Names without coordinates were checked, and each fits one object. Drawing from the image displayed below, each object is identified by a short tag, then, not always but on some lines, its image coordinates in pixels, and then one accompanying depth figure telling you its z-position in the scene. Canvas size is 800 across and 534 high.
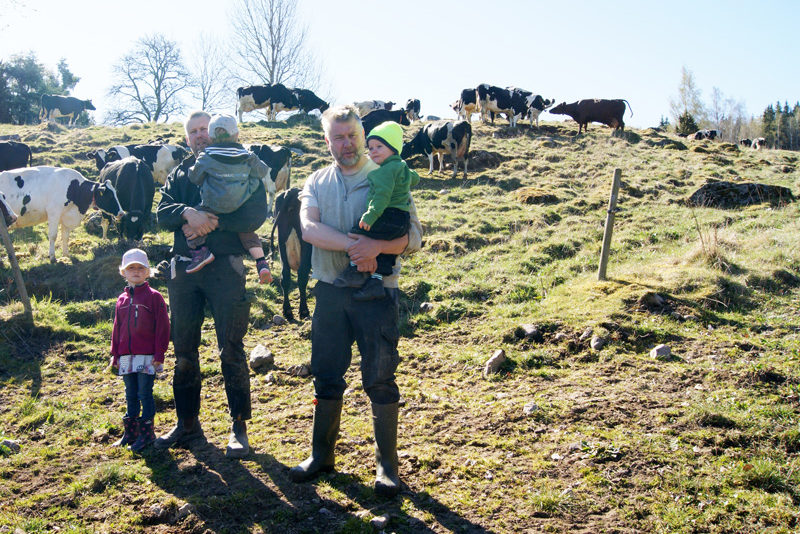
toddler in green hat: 3.12
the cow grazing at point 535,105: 25.12
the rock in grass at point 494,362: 5.41
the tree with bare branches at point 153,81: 38.28
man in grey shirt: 3.23
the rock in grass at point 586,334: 5.81
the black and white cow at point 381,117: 21.52
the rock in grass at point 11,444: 4.15
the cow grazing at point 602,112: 24.69
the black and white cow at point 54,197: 10.20
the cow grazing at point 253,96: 27.81
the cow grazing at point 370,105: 29.02
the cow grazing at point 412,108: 31.98
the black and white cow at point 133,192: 10.72
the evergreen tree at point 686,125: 31.40
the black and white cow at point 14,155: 13.89
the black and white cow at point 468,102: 26.78
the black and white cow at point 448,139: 16.88
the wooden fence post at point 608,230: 7.30
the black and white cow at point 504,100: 25.23
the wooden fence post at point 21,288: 6.87
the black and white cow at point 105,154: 15.05
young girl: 4.09
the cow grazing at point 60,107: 33.53
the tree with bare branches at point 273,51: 36.66
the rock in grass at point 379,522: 3.02
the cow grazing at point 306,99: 29.11
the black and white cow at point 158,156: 14.75
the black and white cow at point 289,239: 7.34
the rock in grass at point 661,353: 5.28
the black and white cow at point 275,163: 13.75
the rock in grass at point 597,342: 5.63
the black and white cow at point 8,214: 8.27
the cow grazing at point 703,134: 26.42
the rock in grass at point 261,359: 5.86
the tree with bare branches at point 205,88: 40.62
